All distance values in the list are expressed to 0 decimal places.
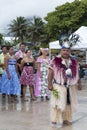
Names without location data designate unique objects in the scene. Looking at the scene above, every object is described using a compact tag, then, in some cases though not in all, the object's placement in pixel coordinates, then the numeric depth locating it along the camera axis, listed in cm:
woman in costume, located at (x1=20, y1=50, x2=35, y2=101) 1260
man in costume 832
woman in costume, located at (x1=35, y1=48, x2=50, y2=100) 1262
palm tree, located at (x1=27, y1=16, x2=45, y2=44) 9819
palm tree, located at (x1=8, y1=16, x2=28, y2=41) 10600
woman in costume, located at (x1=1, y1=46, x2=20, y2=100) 1227
